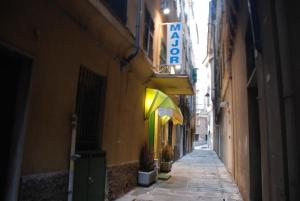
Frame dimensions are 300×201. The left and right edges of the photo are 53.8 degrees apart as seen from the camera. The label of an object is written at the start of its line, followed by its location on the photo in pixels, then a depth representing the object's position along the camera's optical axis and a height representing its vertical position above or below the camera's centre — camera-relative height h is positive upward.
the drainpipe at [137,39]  8.42 +2.91
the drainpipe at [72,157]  5.54 -0.38
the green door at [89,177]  6.06 -0.88
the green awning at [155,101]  10.77 +1.36
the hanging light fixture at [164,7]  13.56 +6.07
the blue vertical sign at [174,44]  11.96 +3.85
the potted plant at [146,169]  9.99 -1.09
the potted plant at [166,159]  13.74 -0.96
